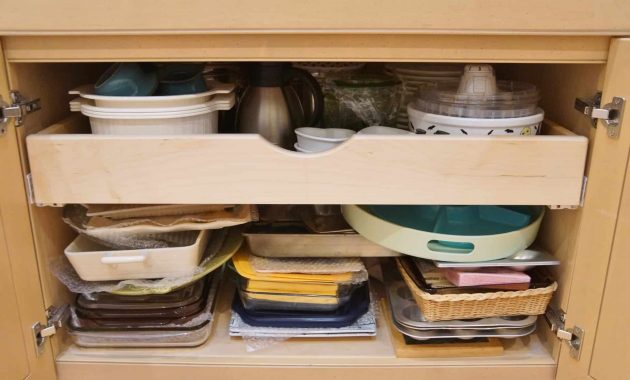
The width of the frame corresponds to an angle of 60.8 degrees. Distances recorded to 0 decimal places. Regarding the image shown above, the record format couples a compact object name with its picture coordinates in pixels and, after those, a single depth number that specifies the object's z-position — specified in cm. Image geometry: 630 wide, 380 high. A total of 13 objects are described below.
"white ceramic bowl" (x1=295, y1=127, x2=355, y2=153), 74
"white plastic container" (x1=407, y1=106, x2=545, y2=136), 72
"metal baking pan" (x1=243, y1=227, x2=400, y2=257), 83
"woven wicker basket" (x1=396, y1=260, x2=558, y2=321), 75
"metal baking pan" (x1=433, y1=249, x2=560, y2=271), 76
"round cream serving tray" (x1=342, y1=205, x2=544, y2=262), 76
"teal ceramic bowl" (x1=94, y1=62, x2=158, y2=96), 72
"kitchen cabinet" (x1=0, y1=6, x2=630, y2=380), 63
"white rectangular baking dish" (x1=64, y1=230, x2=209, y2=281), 75
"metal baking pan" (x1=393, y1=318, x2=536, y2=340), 79
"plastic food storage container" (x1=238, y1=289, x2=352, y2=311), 83
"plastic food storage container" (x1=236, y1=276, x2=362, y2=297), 82
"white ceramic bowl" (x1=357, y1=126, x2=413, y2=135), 77
